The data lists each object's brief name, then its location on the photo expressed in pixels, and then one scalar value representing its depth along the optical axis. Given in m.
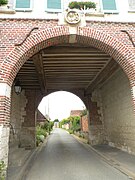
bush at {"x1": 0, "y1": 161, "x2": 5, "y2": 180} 4.17
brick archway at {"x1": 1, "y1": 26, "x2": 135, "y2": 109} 5.36
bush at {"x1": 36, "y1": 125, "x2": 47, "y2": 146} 12.76
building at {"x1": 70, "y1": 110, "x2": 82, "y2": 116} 44.60
